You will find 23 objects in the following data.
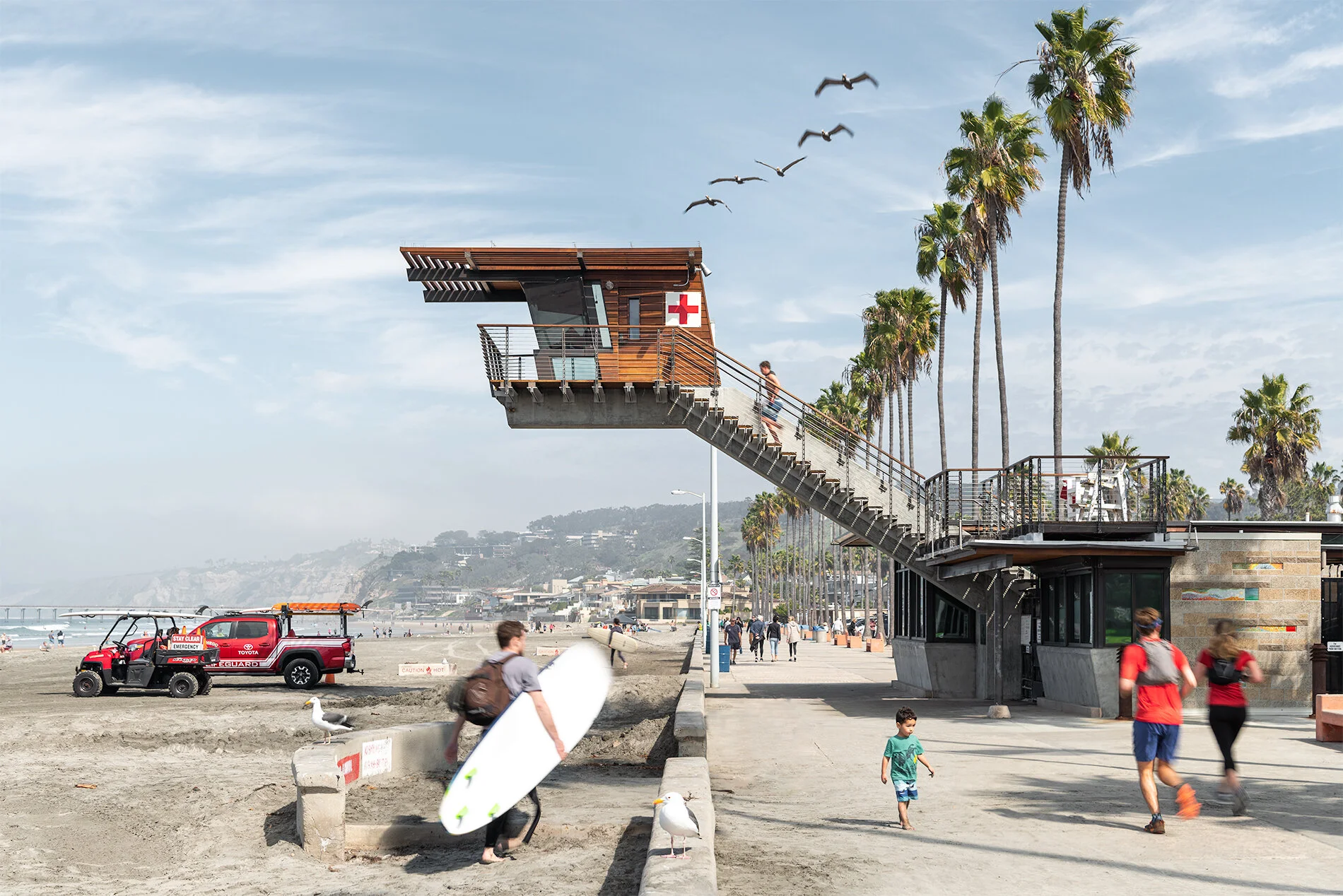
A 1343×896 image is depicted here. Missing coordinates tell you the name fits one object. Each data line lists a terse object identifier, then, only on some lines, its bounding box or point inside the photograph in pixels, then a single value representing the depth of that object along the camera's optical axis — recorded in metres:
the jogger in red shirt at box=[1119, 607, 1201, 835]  10.09
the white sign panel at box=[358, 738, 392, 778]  13.21
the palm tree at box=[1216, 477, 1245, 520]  115.38
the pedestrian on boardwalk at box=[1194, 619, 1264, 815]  10.80
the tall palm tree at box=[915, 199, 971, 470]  42.06
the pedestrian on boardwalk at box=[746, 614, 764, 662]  54.22
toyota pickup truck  32.41
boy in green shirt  10.29
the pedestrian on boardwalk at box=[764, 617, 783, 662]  57.92
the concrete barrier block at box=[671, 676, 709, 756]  14.61
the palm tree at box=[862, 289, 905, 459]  59.59
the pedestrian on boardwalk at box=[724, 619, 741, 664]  52.28
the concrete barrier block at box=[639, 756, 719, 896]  7.06
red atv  30.58
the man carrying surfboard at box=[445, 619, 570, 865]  9.35
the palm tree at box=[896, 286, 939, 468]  58.91
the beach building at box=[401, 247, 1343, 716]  21.25
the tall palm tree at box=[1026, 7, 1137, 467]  31.98
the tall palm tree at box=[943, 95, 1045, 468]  38.88
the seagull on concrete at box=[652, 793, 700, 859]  7.77
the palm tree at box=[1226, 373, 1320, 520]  63.00
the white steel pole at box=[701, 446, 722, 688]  31.97
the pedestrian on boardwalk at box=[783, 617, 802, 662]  52.41
